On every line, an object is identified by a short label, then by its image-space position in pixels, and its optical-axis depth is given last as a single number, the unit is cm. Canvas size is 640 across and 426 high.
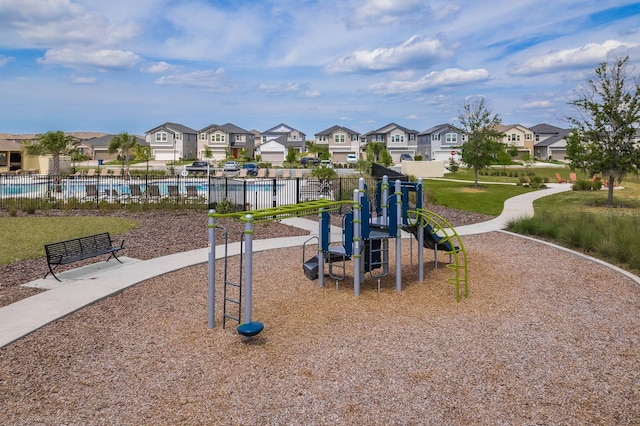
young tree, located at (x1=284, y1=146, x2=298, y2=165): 7119
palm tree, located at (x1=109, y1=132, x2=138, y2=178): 5578
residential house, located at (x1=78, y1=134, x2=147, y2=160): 9550
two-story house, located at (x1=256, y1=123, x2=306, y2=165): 8462
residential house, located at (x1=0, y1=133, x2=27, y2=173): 5387
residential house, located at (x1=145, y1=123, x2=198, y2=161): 8619
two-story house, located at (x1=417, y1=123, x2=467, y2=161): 8581
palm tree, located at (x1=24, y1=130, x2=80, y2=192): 4409
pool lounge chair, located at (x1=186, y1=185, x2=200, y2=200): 2339
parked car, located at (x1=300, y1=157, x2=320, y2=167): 6659
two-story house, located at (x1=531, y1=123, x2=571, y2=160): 9448
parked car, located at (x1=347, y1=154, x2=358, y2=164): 7882
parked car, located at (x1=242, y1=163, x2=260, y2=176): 5051
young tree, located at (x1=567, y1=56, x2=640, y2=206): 2362
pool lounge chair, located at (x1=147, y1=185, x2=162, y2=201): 2426
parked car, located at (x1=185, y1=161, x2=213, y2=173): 5558
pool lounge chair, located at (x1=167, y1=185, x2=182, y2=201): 2338
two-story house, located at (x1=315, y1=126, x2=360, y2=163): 9362
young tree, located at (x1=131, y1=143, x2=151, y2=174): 7154
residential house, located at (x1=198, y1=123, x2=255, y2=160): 8931
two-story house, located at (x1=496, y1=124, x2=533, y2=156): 9606
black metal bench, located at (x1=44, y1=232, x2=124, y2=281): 1056
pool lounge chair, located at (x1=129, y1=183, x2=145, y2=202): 2475
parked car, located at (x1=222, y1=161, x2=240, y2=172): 5580
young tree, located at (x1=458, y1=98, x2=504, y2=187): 3406
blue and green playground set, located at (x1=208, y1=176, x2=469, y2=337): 937
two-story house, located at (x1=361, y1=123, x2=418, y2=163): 9462
